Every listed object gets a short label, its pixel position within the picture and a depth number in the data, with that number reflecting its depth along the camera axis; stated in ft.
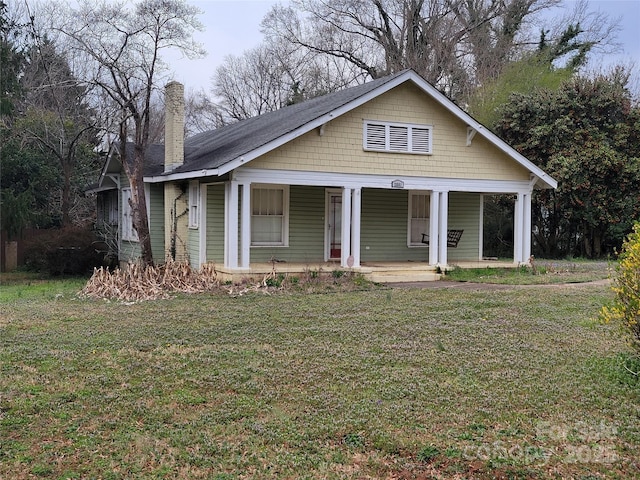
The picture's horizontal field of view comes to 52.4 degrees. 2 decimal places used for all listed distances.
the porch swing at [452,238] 61.24
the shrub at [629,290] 20.04
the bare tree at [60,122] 77.36
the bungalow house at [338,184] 49.98
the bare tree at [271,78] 123.85
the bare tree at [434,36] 108.88
